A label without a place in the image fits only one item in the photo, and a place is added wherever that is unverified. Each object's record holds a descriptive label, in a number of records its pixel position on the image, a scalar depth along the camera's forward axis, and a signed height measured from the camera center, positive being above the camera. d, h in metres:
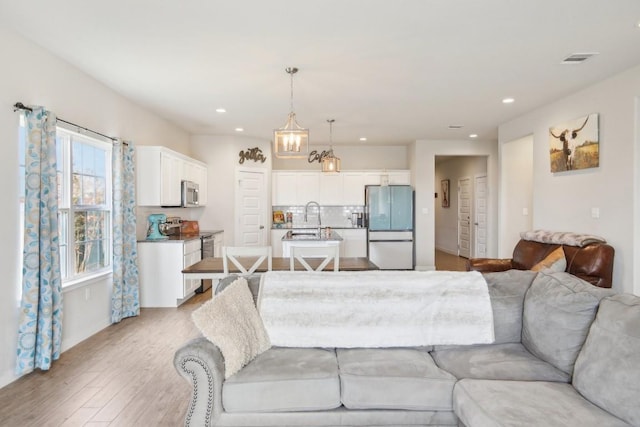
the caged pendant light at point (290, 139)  3.71 +0.70
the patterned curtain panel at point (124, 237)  4.39 -0.35
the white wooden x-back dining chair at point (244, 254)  3.46 -0.43
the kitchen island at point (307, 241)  5.16 -0.47
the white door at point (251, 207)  7.29 +0.02
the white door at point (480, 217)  8.52 -0.23
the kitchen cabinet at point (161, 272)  5.00 -0.86
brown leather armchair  3.73 -0.60
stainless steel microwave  5.77 +0.23
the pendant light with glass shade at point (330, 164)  5.52 +0.65
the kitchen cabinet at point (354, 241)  7.82 -0.71
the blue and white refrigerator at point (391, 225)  7.76 -0.37
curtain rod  2.99 +0.84
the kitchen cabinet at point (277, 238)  7.79 -0.65
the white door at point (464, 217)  9.44 -0.26
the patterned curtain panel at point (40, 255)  2.99 -0.38
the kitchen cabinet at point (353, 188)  8.11 +0.43
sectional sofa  1.58 -0.86
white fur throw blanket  2.29 -0.65
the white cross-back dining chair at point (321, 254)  3.48 -0.45
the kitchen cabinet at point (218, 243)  6.38 -0.62
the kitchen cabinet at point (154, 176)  5.05 +0.45
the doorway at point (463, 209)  8.69 -0.05
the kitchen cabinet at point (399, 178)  8.13 +0.65
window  3.73 +0.06
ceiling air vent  3.46 +1.43
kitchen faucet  8.26 -0.09
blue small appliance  5.13 -0.28
